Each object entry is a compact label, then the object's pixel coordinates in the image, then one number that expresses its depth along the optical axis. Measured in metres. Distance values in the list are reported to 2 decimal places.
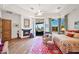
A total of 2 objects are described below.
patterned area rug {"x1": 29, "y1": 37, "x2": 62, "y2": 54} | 1.45
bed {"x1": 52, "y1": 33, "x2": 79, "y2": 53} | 1.43
